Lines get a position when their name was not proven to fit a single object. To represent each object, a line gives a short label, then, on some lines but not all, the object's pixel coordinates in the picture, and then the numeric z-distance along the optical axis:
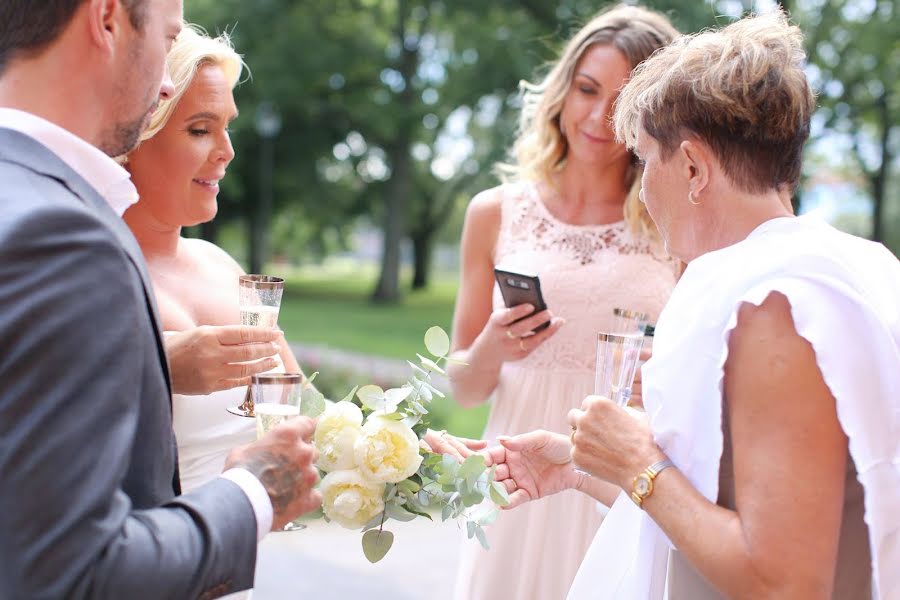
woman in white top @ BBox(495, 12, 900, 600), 1.59
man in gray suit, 1.18
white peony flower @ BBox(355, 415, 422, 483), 1.96
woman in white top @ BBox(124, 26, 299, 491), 2.49
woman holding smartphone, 3.14
